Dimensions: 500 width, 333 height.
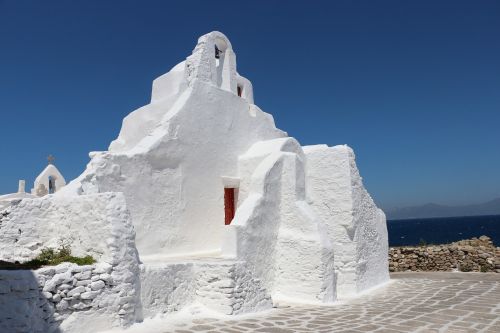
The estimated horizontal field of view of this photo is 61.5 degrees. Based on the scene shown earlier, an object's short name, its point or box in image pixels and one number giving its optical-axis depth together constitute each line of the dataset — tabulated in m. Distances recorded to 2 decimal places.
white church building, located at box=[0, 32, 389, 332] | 7.02
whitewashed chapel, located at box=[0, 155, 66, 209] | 15.74
